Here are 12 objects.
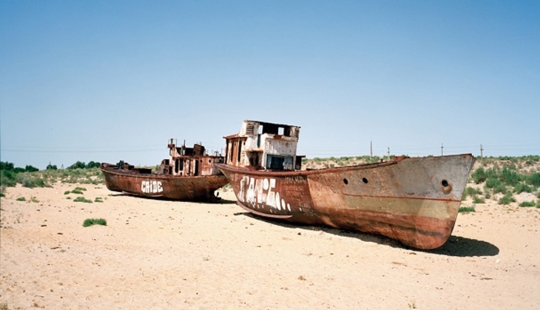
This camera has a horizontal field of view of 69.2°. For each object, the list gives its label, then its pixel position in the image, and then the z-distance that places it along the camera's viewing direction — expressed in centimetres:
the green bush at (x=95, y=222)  1187
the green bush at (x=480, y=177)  2350
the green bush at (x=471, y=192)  2044
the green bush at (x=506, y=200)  1717
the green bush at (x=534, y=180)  2107
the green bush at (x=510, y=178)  2227
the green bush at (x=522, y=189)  1925
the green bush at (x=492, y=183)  2107
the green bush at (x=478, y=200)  1792
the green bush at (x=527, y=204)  1590
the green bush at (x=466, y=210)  1526
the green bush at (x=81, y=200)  1886
